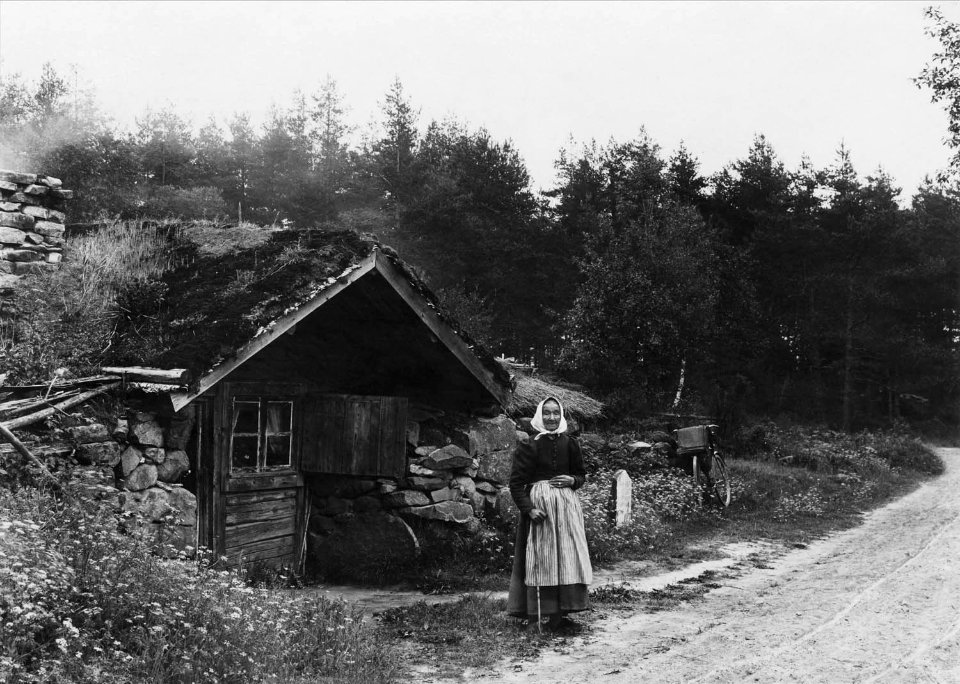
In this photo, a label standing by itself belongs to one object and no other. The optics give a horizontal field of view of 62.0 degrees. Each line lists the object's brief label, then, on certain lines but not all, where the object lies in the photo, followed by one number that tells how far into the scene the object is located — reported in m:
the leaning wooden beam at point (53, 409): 5.61
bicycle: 14.77
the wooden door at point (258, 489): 8.03
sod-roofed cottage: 7.50
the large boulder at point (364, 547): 8.74
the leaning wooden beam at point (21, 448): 5.29
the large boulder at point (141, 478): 6.41
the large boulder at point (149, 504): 6.23
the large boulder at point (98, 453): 6.08
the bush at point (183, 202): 24.67
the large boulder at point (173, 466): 6.79
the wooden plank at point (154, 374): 6.27
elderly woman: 6.65
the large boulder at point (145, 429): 6.54
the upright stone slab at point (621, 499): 11.07
